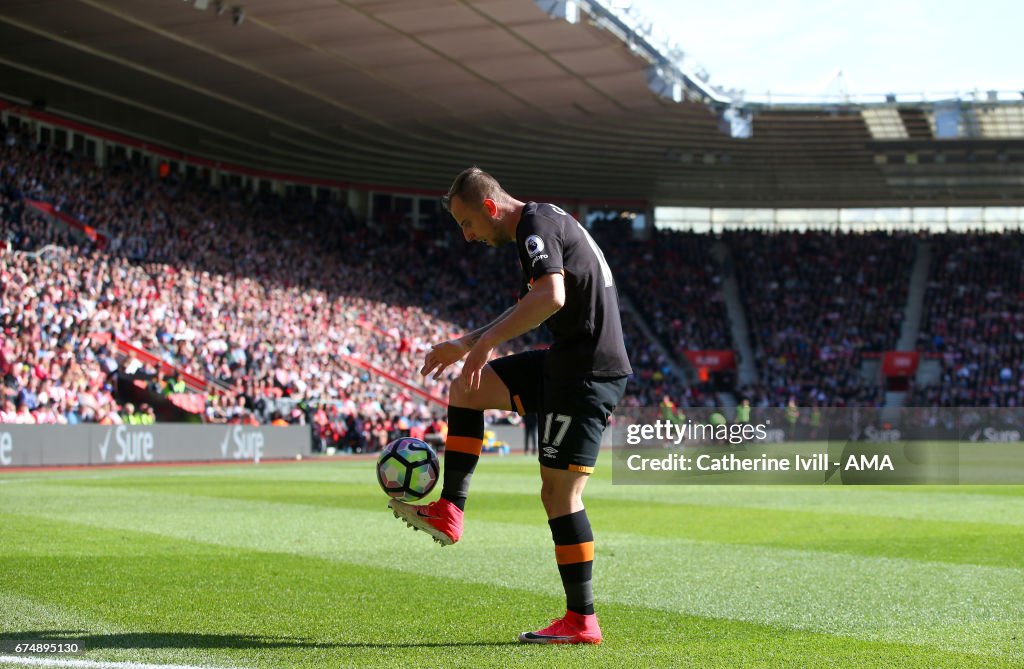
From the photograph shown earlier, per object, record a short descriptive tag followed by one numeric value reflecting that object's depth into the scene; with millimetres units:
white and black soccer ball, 5934
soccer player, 5273
